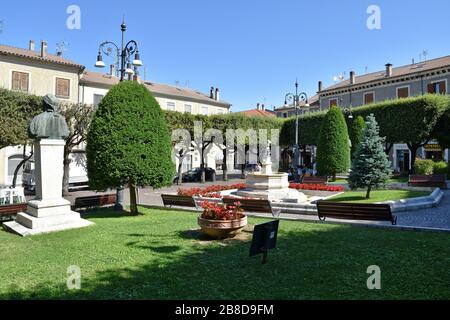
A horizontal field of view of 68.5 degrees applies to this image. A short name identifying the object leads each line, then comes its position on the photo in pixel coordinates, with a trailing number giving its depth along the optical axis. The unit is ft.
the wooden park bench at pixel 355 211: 31.71
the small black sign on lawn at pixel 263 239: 18.89
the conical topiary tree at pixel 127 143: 37.09
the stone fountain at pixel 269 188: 52.19
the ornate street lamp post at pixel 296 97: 78.70
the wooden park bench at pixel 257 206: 37.78
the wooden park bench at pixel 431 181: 62.23
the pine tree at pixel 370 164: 48.14
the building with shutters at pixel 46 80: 92.38
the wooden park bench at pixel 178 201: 43.78
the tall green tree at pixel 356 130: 88.53
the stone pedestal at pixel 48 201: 29.50
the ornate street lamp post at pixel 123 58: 41.39
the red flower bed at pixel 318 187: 59.93
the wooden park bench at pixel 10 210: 34.68
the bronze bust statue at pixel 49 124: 30.40
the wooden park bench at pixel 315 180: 70.39
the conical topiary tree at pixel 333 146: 76.28
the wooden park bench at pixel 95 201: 45.22
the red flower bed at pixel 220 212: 26.00
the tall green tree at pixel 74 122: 67.15
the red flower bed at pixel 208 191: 51.79
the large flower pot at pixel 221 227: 25.41
